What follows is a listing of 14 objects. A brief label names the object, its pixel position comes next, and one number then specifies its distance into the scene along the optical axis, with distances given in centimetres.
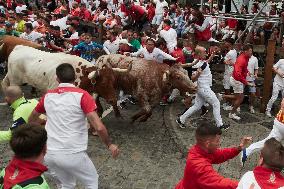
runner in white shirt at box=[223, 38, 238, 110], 1112
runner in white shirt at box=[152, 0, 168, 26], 1869
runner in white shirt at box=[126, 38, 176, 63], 999
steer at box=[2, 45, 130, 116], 878
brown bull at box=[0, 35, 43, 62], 1191
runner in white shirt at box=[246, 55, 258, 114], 1073
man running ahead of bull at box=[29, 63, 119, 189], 479
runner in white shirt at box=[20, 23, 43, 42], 1356
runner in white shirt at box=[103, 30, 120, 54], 1203
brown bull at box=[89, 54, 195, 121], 930
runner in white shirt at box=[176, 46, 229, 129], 929
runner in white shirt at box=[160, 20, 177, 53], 1171
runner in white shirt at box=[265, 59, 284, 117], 1009
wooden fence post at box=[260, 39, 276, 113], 1051
